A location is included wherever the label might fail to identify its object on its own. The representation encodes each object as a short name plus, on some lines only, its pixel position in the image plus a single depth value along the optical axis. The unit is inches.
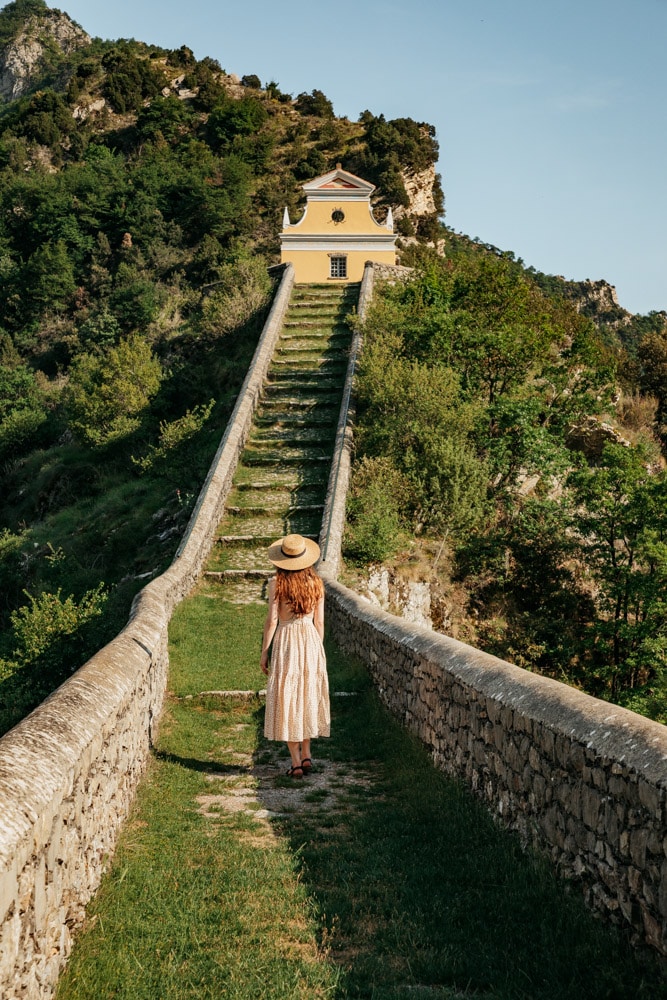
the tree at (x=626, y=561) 593.0
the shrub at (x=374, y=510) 606.9
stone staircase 598.1
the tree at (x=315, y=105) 2519.7
